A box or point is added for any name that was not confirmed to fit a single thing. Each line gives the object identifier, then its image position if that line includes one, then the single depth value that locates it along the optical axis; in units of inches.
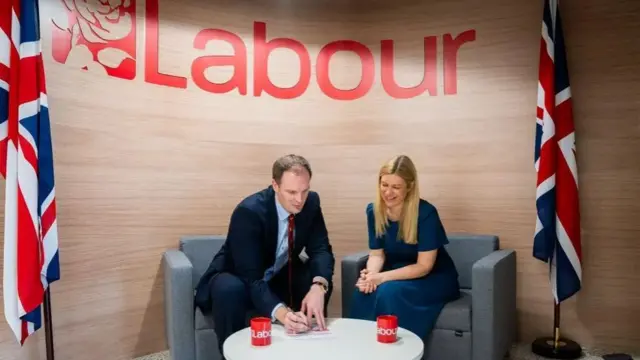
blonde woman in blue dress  110.3
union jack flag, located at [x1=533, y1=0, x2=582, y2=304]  126.0
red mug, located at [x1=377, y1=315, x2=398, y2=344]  84.4
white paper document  86.6
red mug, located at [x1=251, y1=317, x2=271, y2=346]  83.0
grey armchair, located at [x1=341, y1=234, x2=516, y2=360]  108.3
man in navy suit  98.8
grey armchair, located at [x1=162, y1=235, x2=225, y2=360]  105.7
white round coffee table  78.4
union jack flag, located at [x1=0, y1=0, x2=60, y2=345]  96.3
